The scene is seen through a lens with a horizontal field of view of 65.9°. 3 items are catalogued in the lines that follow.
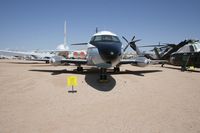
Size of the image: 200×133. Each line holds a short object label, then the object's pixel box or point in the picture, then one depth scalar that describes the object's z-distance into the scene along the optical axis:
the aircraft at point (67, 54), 45.48
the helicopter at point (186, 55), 22.06
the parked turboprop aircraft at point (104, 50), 9.69
